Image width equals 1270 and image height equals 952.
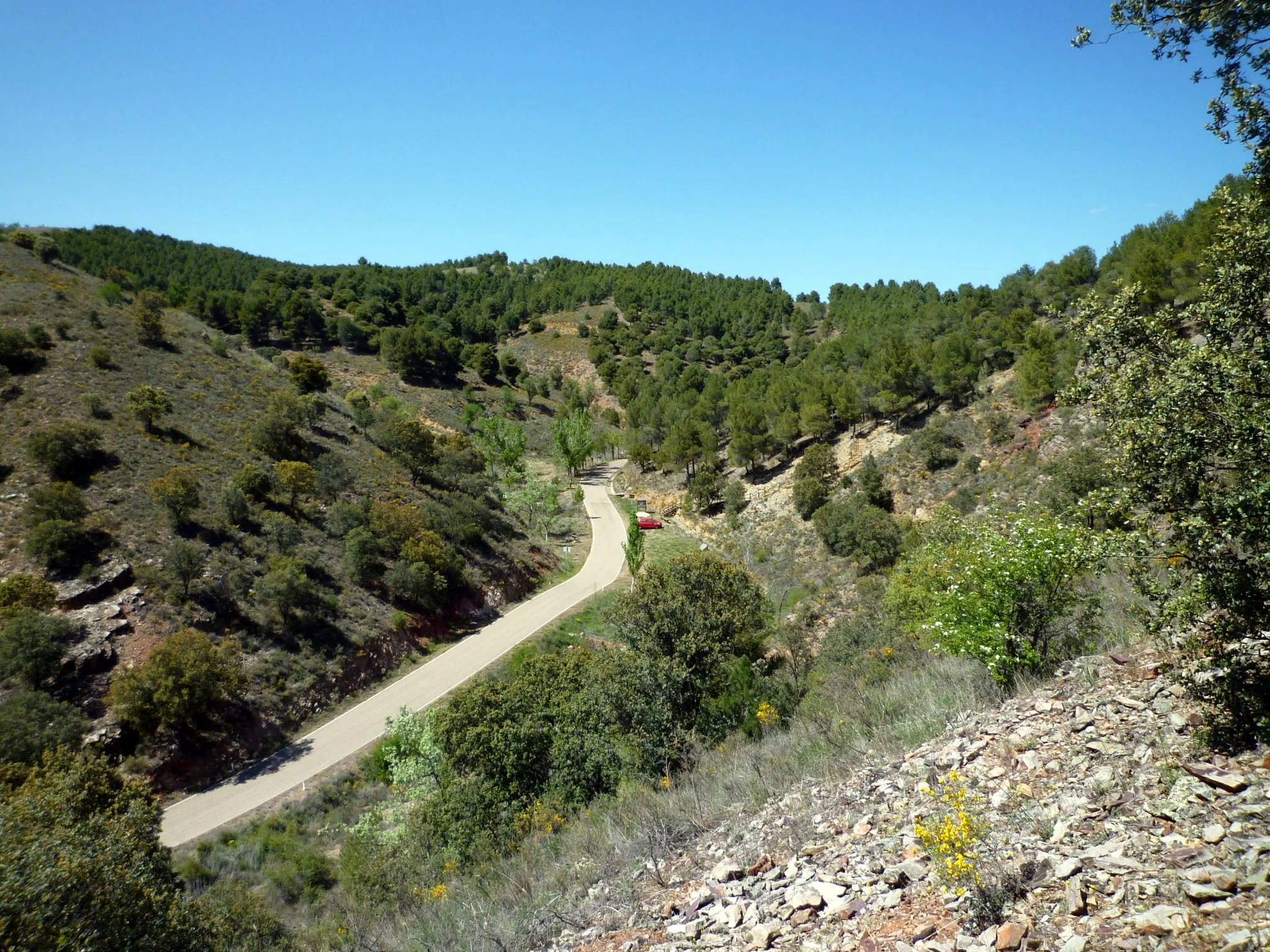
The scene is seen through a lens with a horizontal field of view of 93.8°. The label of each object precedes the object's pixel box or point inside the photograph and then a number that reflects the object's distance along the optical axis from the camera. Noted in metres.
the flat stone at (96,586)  24.45
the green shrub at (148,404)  35.66
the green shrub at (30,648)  20.72
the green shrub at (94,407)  34.72
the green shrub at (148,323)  46.59
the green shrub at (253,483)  33.91
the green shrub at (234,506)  31.88
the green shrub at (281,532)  31.92
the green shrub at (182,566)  26.56
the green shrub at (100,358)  39.62
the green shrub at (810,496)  44.53
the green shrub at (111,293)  51.47
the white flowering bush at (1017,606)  10.66
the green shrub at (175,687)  21.30
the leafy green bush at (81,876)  8.45
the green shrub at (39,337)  38.28
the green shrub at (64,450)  29.47
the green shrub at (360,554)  33.31
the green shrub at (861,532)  34.56
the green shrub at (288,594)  27.88
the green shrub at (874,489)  41.97
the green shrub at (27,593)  23.16
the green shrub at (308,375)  54.84
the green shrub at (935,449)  42.44
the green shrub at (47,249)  56.28
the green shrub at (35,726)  18.03
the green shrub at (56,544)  25.16
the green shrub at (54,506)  26.44
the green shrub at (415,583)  33.47
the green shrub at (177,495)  29.69
